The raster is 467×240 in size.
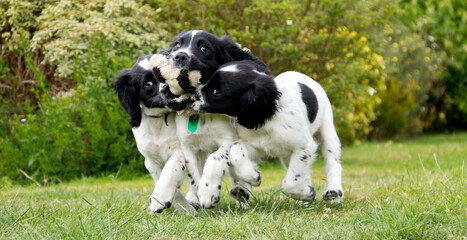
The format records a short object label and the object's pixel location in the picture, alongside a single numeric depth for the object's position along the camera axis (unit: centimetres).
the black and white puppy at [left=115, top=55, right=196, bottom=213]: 346
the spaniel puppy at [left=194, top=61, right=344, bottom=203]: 329
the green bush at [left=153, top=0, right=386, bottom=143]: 709
